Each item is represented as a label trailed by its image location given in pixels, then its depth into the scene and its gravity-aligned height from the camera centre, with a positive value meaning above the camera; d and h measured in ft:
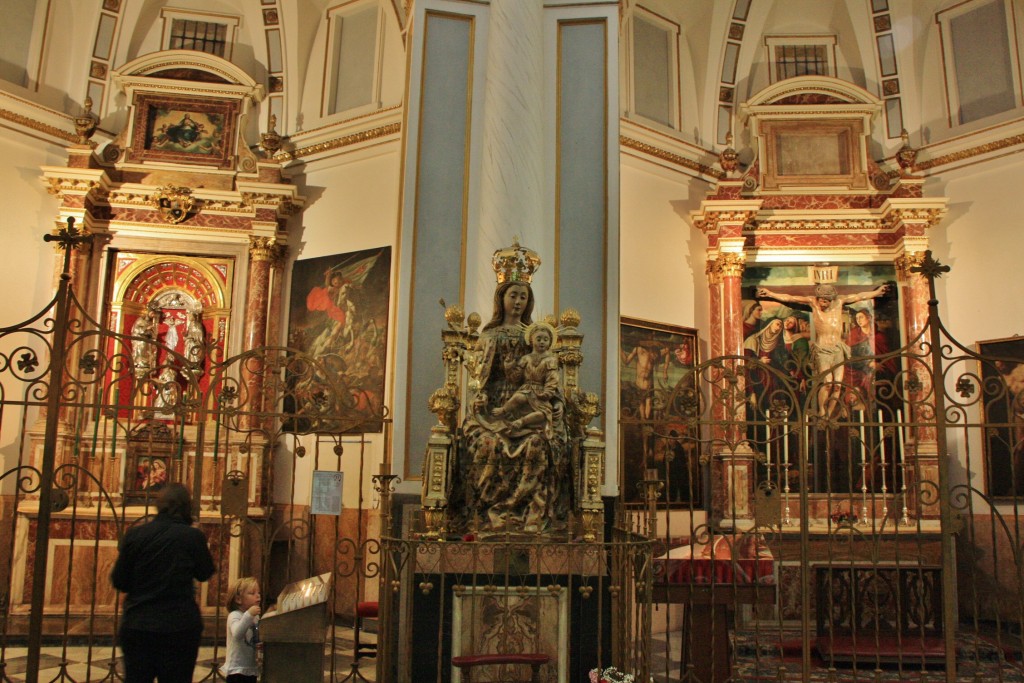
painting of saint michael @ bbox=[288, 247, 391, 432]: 36.68 +6.40
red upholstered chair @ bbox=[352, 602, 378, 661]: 22.90 -3.48
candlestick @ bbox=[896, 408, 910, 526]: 33.35 -1.27
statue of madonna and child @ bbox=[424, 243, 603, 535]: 18.94 +1.05
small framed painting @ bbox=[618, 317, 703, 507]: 35.91 +3.93
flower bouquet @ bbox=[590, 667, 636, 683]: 15.26 -3.30
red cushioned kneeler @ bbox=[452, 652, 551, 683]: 15.52 -3.11
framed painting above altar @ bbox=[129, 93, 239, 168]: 39.60 +14.64
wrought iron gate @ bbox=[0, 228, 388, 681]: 30.55 -0.97
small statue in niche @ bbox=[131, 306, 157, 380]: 36.81 +4.88
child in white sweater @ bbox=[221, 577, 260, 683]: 17.12 -3.02
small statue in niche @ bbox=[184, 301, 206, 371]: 37.60 +5.58
